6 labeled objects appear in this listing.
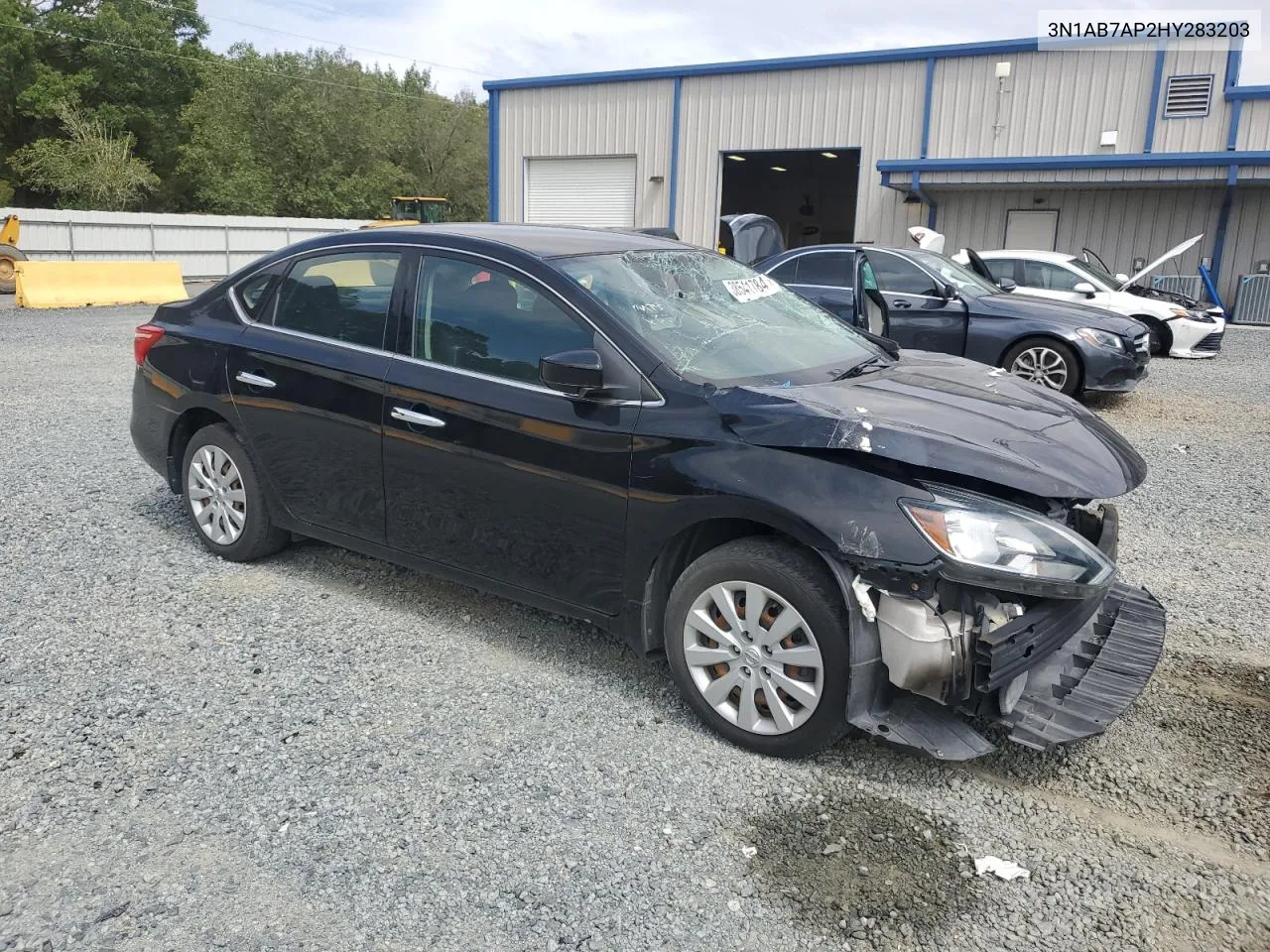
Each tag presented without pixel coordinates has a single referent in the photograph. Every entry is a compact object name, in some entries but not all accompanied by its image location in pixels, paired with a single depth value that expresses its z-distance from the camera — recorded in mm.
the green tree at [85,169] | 40156
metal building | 19422
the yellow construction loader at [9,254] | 21453
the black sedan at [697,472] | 3080
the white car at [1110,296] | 13531
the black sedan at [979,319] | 9656
